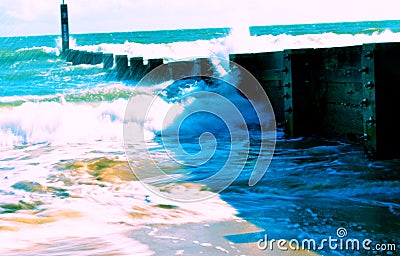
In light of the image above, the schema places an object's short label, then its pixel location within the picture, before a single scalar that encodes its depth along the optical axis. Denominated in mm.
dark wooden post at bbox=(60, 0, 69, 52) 26906
